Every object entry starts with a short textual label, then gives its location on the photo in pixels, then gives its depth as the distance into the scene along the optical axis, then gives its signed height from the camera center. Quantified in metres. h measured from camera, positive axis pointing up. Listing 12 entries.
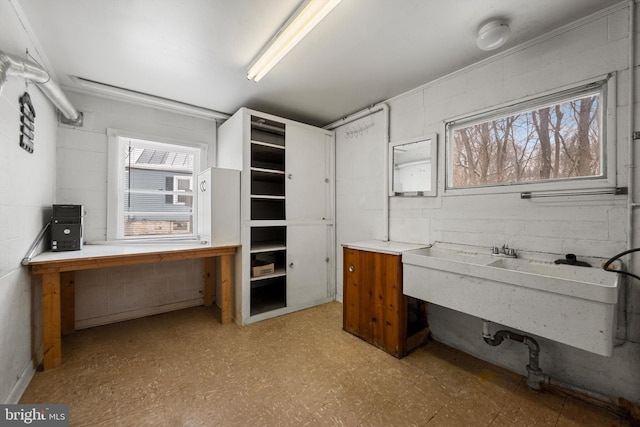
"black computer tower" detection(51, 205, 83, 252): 2.31 -0.16
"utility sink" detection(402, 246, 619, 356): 1.34 -0.51
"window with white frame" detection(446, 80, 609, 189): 1.71 +0.56
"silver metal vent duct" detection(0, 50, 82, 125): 1.42 +0.95
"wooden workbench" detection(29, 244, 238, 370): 2.00 -0.47
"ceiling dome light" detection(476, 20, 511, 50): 1.72 +1.24
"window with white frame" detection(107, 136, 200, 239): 2.91 +0.28
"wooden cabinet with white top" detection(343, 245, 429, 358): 2.20 -0.88
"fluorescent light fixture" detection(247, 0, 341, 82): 1.52 +1.24
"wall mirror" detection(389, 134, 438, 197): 2.53 +0.50
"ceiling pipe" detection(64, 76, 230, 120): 2.59 +1.28
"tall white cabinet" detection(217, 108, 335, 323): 2.89 +0.03
